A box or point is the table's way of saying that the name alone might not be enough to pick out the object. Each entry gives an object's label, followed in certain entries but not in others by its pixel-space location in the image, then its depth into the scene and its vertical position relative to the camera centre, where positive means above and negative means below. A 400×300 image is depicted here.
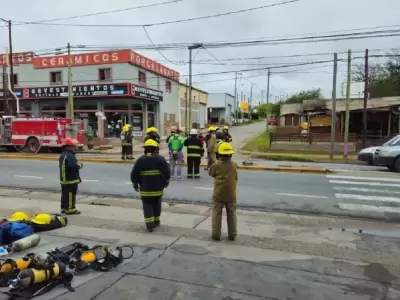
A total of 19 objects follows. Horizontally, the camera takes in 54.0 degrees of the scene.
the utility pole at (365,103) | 23.04 +1.30
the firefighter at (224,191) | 6.01 -1.04
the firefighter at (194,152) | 12.27 -0.94
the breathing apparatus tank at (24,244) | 5.26 -1.67
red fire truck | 24.34 -0.73
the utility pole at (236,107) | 83.30 +3.53
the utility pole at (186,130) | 35.87 -0.68
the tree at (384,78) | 46.22 +6.39
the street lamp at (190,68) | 31.16 +4.49
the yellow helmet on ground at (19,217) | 6.34 -1.57
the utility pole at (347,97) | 21.27 +1.53
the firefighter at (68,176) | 7.66 -1.06
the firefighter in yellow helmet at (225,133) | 11.50 -0.33
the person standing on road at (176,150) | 12.46 -0.87
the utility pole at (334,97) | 21.70 +1.50
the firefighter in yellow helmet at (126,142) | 18.27 -0.93
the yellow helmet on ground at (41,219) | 6.40 -1.61
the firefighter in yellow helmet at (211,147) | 12.56 -0.78
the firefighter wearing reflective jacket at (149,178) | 6.45 -0.91
